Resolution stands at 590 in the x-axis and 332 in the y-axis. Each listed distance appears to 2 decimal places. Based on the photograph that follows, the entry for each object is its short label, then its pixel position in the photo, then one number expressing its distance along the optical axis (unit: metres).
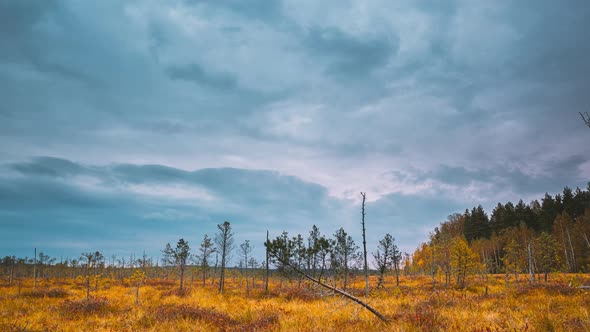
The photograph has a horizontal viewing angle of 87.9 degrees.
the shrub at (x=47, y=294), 24.11
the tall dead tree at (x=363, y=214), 26.79
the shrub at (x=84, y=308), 14.32
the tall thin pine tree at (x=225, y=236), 38.17
